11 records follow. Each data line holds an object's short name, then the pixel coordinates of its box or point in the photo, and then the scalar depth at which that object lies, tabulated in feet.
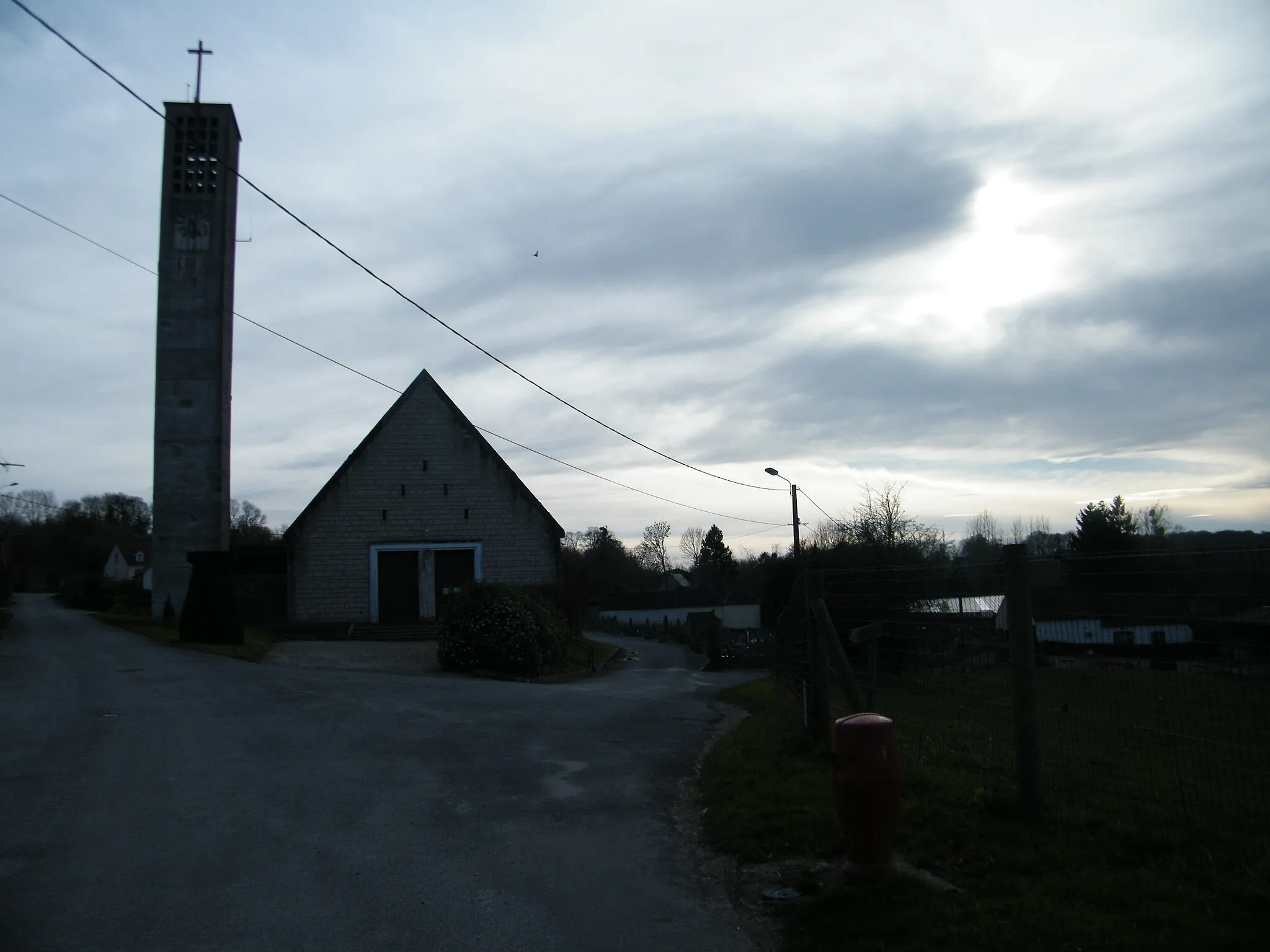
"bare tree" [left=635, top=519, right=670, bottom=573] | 414.41
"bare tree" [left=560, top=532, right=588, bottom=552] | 371.00
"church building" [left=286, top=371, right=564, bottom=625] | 116.47
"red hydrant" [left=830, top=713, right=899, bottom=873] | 18.66
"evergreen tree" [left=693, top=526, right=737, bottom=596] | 388.57
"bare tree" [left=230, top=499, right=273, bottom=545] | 239.50
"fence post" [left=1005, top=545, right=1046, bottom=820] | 20.36
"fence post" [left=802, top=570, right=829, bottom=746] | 30.66
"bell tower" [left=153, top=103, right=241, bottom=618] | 111.34
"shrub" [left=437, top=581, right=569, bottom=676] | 81.66
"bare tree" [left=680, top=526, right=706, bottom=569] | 416.13
